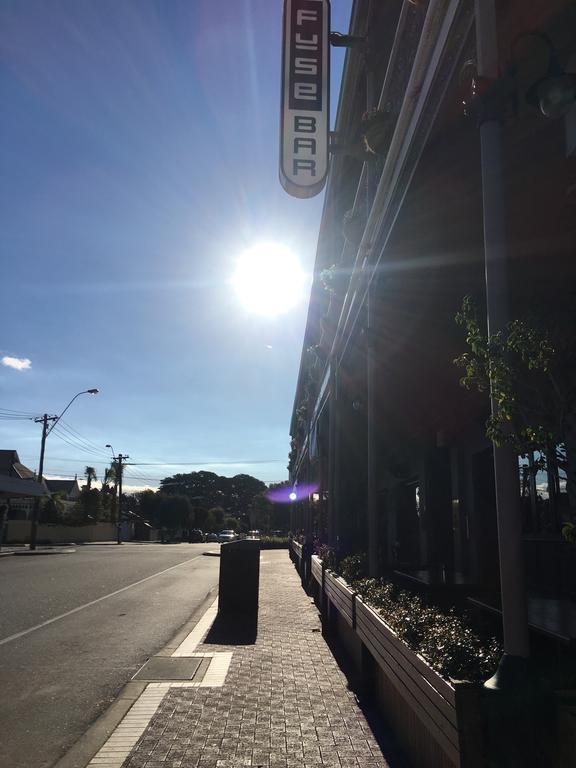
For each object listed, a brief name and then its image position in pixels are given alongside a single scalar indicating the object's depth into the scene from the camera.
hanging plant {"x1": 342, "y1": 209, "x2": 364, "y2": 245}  9.11
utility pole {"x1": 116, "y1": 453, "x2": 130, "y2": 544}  59.69
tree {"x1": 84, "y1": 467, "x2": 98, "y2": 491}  77.19
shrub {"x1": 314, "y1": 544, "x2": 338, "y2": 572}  9.78
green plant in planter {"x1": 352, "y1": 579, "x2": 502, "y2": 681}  3.15
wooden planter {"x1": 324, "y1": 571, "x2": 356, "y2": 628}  6.61
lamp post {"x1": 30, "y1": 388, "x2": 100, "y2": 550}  36.38
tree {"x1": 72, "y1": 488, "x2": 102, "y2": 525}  59.62
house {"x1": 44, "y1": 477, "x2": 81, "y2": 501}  91.64
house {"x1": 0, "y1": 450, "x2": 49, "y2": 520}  61.00
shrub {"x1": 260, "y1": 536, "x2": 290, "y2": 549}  43.66
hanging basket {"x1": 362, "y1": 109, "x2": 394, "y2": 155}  6.72
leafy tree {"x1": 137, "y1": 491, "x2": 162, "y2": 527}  87.79
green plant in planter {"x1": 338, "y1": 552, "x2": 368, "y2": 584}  7.89
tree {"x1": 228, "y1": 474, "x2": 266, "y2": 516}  130.75
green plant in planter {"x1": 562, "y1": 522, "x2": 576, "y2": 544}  2.60
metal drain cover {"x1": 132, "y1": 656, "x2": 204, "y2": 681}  6.70
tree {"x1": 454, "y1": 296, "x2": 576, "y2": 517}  2.71
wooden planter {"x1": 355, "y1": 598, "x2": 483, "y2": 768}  2.75
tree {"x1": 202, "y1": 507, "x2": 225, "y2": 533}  89.94
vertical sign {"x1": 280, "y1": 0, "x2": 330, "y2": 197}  7.76
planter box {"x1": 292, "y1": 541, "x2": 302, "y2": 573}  22.00
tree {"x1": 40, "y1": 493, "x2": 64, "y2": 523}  57.19
